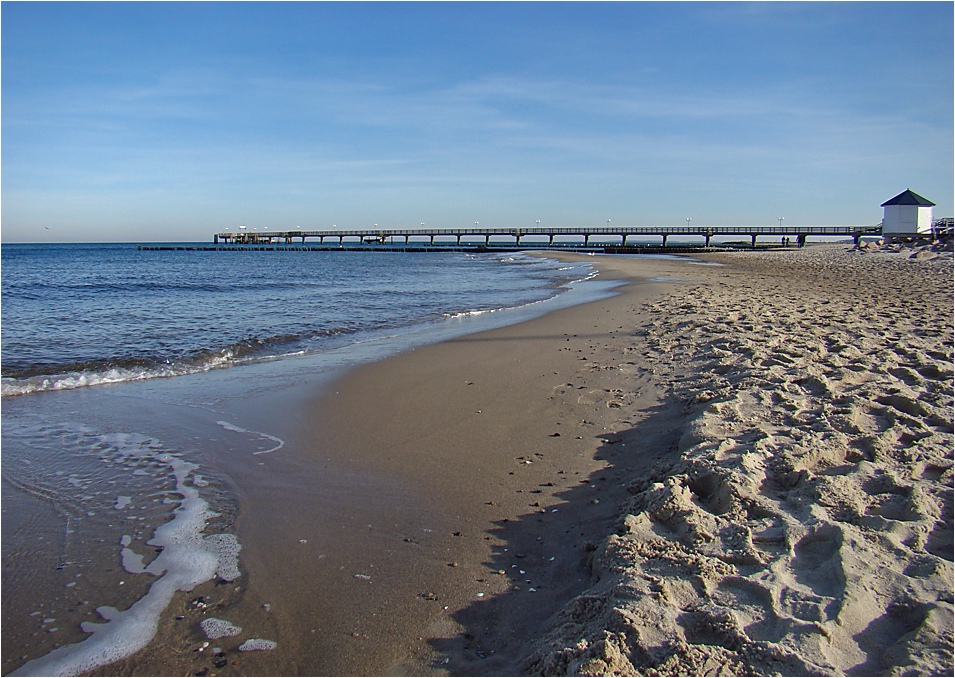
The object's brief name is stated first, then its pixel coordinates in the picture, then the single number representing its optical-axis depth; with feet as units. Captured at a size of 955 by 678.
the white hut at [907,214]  142.51
